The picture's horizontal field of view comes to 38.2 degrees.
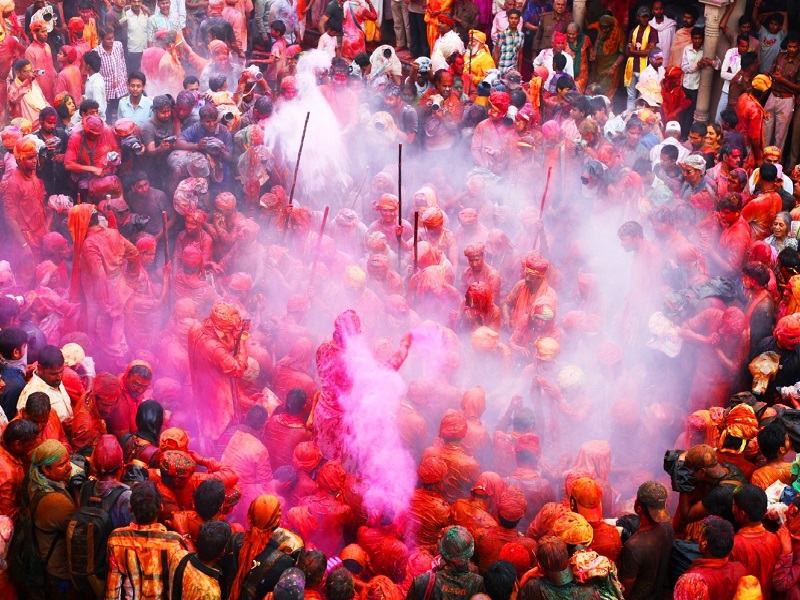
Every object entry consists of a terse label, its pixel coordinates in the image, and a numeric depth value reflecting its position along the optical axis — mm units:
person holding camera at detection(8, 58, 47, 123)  13728
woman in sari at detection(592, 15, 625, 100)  16328
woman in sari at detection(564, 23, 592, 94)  16266
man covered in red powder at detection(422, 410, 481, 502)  8477
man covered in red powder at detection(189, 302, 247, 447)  9266
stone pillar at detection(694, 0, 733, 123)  15648
